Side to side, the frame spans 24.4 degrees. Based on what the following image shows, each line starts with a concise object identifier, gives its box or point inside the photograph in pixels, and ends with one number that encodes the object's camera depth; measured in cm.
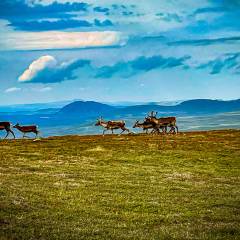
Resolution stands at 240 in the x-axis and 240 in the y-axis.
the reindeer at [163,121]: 9006
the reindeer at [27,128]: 8670
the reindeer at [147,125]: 9138
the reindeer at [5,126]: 8525
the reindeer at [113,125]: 8962
